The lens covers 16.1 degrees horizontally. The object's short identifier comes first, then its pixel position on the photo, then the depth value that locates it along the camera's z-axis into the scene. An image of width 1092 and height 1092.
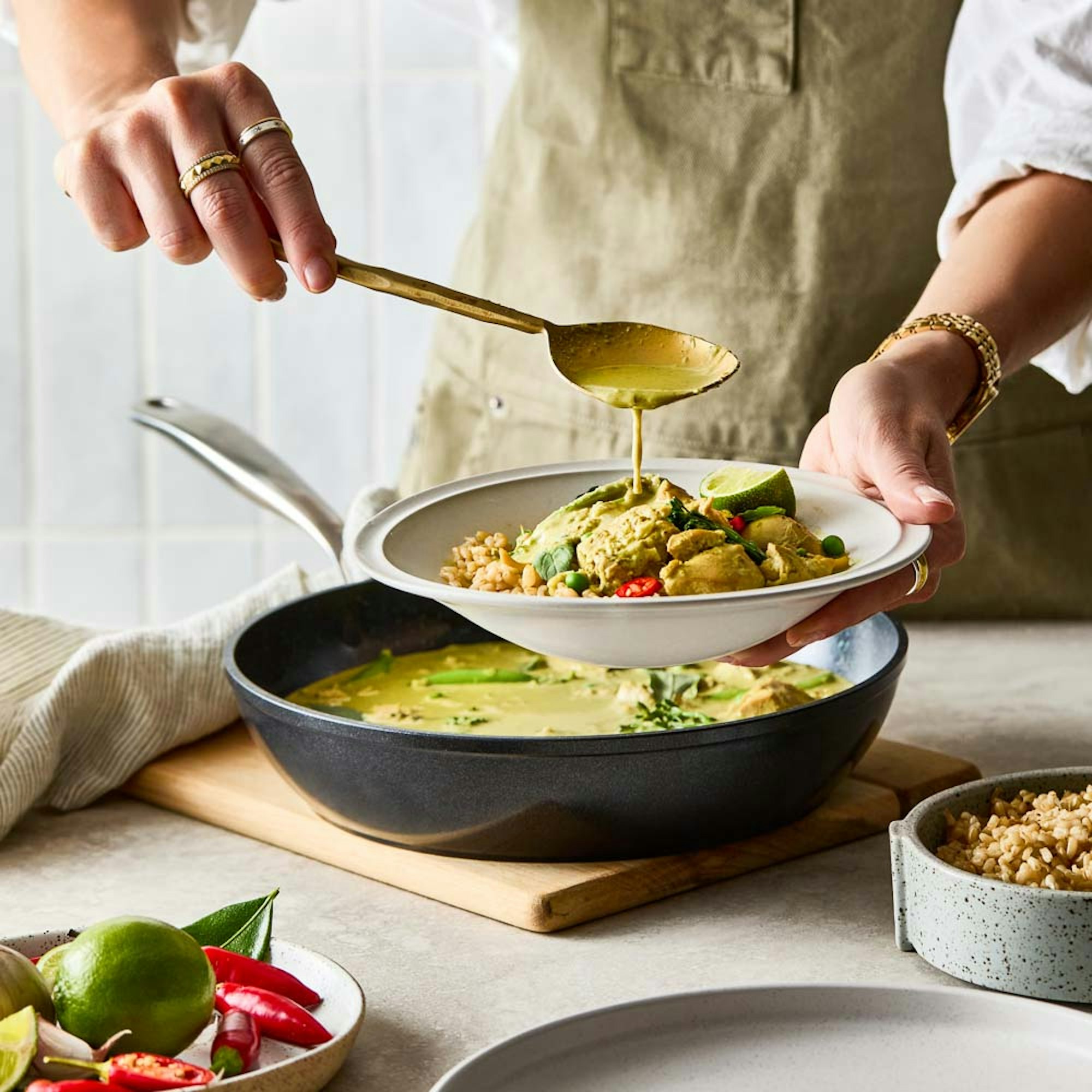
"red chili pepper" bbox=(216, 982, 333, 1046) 1.45
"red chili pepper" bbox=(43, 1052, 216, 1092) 1.40
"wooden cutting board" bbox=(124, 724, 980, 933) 1.59
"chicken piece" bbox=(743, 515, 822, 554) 1.63
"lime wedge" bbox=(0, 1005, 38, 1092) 1.39
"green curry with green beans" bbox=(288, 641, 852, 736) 1.74
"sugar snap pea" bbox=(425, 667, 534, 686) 1.80
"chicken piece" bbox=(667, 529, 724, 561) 1.60
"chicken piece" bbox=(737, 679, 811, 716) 1.70
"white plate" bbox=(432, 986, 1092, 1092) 1.42
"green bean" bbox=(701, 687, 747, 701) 1.77
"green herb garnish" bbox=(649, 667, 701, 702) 1.76
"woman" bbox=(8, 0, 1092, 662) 1.87
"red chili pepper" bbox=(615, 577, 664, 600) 1.59
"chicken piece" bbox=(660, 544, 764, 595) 1.59
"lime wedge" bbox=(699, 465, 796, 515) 1.65
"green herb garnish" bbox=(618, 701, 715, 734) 1.70
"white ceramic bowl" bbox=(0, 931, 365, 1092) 1.42
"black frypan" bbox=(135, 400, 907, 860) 1.58
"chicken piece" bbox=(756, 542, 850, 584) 1.60
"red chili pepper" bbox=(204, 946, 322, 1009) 1.48
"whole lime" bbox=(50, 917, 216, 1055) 1.42
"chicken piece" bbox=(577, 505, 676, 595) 1.61
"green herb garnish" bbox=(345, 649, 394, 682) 1.83
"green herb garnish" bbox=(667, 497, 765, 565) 1.61
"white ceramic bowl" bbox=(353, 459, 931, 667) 1.54
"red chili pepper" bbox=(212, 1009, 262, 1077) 1.42
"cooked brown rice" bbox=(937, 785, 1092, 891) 1.50
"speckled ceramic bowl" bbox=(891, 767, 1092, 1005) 1.48
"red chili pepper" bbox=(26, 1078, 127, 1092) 1.39
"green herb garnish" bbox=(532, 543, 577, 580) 1.63
